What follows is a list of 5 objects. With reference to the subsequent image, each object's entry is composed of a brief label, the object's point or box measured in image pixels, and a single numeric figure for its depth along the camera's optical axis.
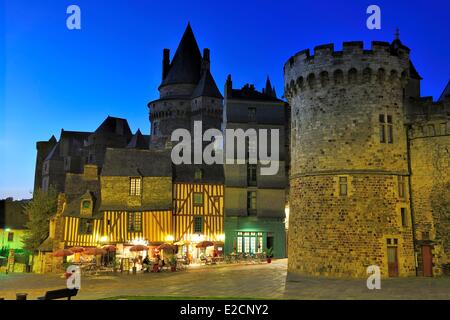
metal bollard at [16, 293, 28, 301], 12.11
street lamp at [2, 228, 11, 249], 43.88
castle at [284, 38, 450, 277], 20.14
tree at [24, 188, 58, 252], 33.81
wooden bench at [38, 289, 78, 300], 11.43
